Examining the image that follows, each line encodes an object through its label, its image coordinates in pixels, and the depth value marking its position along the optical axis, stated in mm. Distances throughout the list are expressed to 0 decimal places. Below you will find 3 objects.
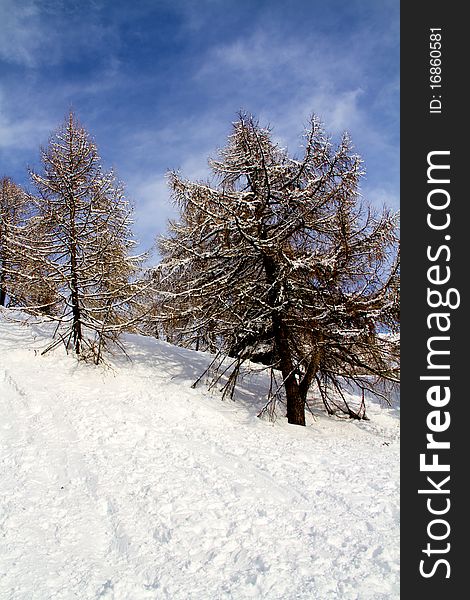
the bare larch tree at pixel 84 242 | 11406
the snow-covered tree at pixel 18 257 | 11039
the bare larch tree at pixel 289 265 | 9492
